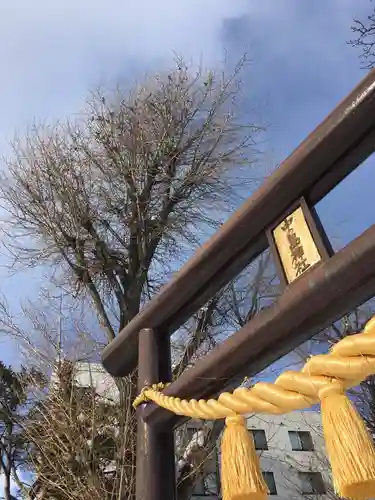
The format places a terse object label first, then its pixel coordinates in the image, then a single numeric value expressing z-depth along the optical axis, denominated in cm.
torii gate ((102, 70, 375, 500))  144
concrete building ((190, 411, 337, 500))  1338
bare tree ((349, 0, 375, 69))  426
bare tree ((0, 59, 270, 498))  641
